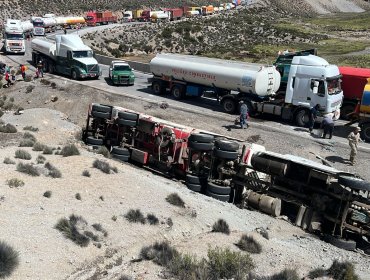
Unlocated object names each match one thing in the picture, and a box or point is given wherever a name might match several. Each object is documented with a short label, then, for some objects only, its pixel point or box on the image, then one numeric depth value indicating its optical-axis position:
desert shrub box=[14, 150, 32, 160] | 18.08
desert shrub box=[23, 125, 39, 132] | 24.93
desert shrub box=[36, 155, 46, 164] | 17.70
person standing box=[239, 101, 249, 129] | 26.61
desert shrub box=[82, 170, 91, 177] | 16.50
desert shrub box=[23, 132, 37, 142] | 22.42
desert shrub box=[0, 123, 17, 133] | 23.52
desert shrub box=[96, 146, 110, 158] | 21.58
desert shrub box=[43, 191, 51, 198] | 14.15
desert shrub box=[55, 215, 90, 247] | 11.89
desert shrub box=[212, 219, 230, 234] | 14.13
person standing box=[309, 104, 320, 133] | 27.03
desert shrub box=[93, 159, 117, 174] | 17.33
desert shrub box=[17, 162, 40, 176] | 16.03
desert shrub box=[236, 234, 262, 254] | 13.02
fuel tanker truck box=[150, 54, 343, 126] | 27.52
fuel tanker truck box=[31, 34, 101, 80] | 39.69
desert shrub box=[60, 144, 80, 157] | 19.48
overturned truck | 15.16
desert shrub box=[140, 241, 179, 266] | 11.73
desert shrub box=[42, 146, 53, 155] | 19.48
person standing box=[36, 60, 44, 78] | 40.12
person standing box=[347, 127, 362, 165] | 21.88
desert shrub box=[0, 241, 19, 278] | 9.96
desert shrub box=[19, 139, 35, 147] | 20.64
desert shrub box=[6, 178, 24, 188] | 14.66
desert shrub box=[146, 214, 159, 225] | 13.85
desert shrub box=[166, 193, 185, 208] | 15.46
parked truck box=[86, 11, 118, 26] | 96.31
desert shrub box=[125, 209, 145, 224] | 13.70
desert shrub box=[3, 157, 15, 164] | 17.03
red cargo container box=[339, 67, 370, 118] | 29.86
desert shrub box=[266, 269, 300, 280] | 11.46
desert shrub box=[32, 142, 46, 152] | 19.94
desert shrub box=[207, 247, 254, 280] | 11.37
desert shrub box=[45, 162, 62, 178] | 16.09
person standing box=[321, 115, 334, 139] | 25.69
